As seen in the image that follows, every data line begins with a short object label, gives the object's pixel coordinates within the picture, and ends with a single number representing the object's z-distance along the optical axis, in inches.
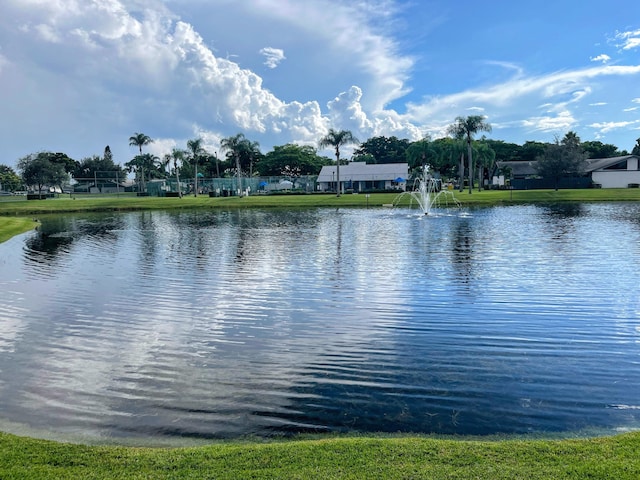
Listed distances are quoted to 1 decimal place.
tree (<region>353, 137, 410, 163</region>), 4897.1
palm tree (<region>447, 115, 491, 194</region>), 2679.6
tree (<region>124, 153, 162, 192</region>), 4867.1
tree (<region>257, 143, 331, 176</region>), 4266.7
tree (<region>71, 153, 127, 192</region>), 5142.7
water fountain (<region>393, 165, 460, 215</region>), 1704.5
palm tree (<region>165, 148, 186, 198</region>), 3202.3
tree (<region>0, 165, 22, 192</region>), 4751.5
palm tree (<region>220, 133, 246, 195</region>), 3238.2
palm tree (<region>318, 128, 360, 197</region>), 2679.6
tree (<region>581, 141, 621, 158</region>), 4082.2
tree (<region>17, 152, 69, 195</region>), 3002.0
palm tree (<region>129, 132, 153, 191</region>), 4069.9
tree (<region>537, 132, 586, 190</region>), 2618.1
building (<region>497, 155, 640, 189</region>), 2970.0
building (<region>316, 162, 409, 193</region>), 3376.0
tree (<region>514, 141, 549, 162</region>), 4185.5
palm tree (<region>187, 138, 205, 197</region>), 3289.9
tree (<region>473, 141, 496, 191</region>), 3302.2
